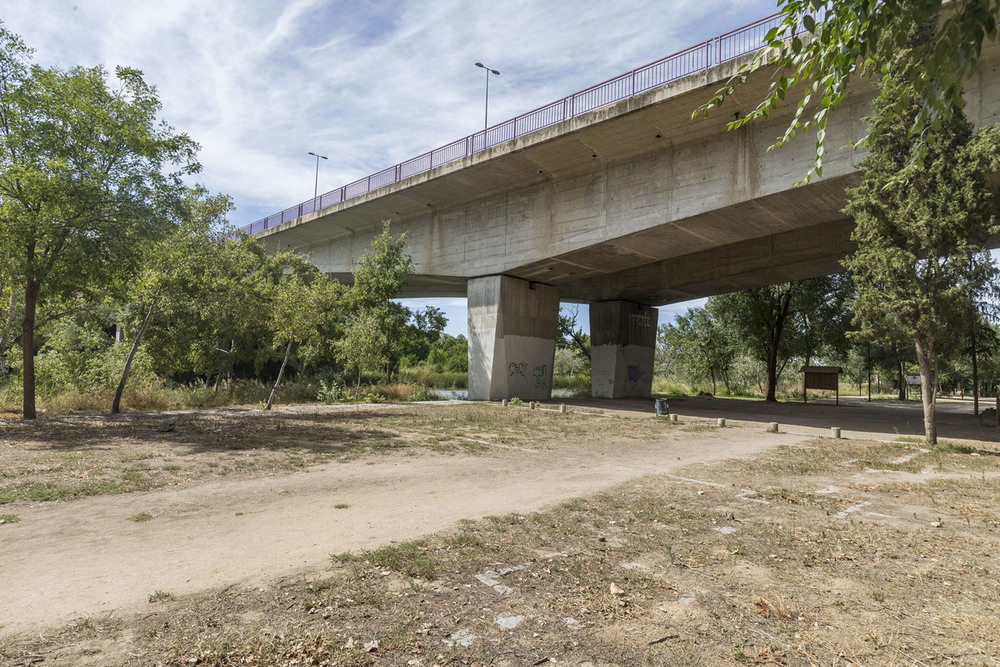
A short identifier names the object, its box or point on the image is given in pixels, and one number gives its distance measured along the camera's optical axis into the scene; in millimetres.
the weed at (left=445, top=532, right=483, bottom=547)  5035
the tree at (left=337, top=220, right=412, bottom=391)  24188
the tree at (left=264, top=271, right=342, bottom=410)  18250
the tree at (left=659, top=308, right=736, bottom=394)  40656
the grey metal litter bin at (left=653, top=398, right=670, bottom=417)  20031
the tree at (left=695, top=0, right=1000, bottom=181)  2918
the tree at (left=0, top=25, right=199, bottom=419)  12398
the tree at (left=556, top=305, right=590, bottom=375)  38312
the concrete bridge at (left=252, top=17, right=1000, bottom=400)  16375
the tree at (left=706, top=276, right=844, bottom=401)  34344
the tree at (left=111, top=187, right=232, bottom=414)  16609
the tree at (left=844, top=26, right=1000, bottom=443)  12172
